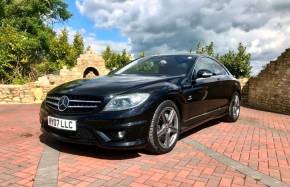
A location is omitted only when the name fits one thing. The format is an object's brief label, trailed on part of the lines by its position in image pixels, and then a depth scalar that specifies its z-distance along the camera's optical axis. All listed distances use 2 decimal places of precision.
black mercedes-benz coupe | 2.64
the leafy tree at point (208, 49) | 18.04
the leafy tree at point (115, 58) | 16.68
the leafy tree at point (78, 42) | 16.96
